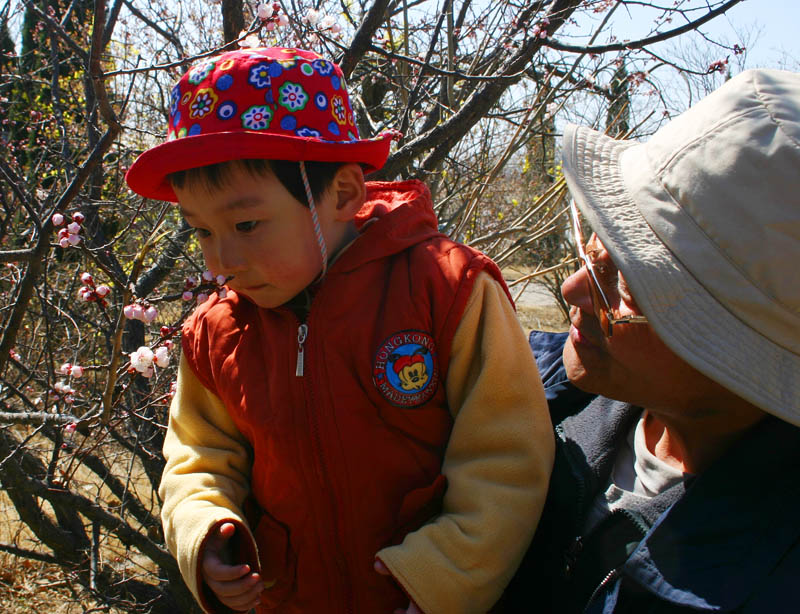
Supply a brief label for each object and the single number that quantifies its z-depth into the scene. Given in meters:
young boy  1.27
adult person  0.91
